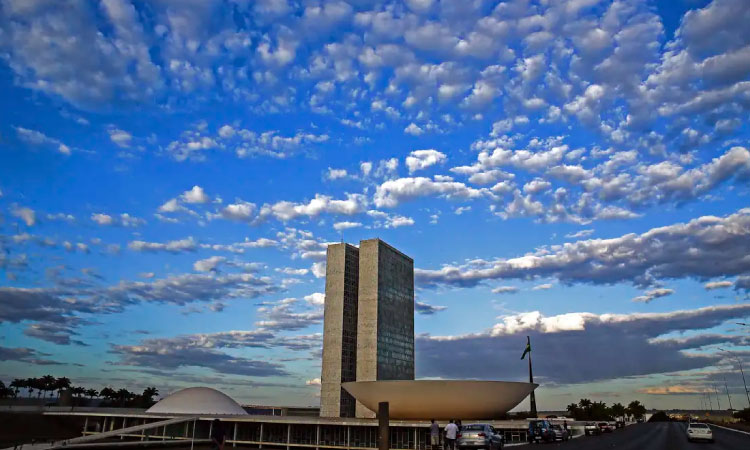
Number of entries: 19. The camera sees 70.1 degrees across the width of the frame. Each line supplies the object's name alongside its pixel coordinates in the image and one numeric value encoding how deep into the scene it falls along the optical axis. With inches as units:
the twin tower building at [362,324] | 5157.5
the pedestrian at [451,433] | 1298.0
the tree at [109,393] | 7242.1
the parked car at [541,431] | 2028.8
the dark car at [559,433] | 2128.4
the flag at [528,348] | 5152.6
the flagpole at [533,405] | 4466.5
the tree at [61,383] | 7027.6
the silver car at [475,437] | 1289.4
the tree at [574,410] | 7254.9
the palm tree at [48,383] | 6963.6
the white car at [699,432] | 2198.6
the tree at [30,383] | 6934.1
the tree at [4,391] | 6985.7
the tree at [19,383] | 6929.1
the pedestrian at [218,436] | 1130.7
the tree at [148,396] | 7101.4
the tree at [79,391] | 7468.0
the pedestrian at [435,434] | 1321.4
